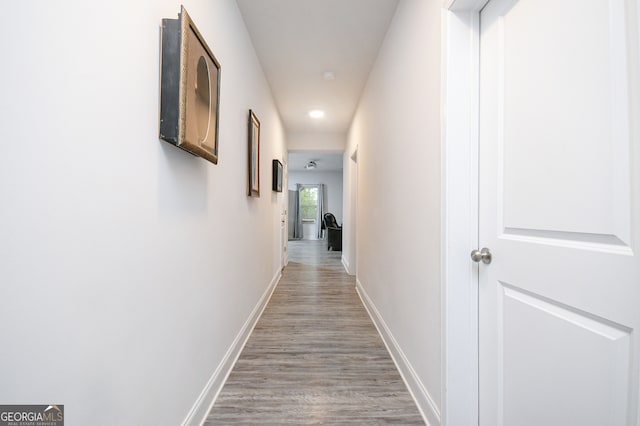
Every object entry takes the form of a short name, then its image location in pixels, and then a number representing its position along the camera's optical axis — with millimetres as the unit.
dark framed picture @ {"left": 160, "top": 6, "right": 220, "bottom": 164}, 965
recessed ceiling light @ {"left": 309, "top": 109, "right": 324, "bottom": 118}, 4014
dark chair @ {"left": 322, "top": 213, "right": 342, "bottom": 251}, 7070
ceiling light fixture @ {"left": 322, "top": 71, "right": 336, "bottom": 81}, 2950
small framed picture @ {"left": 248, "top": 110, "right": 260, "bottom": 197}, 2289
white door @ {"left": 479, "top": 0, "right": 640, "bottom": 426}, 648
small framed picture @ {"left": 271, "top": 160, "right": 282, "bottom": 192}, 3486
